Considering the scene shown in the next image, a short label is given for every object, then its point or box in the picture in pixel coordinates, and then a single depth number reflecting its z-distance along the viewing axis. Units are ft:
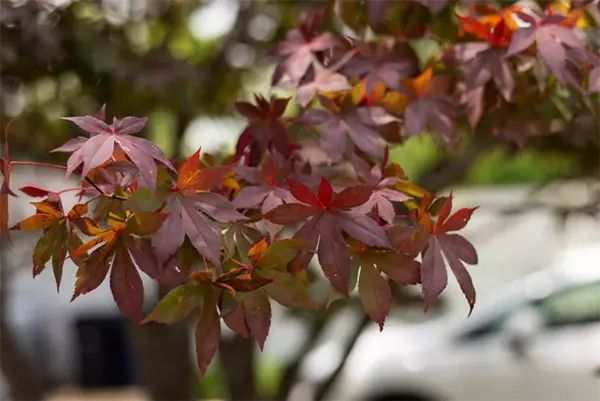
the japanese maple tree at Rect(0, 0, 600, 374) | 4.53
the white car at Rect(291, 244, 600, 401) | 19.04
